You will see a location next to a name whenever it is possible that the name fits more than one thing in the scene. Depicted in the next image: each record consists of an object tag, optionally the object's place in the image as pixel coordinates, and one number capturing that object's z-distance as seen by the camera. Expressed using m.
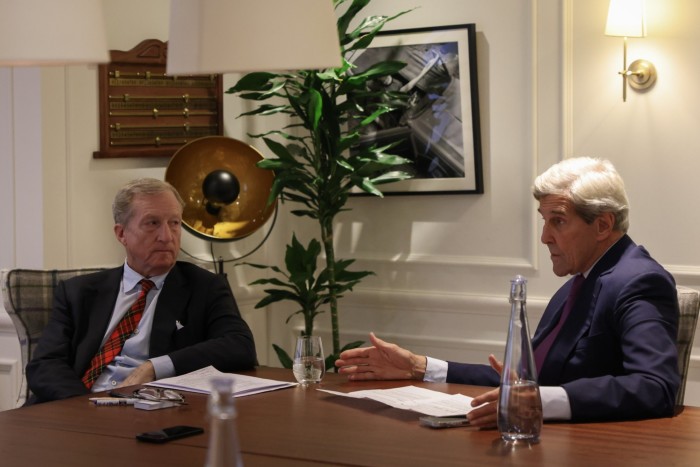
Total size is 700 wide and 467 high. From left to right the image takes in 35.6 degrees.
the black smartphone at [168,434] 2.31
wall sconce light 4.45
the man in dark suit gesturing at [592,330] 2.45
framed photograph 4.97
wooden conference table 2.13
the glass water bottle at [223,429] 1.21
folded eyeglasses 2.70
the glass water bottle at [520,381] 2.19
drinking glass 2.88
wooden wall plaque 4.59
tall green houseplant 4.77
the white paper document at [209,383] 2.84
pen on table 2.71
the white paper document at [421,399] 2.51
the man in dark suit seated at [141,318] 3.32
